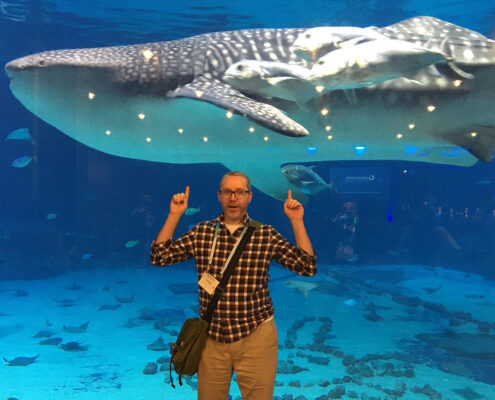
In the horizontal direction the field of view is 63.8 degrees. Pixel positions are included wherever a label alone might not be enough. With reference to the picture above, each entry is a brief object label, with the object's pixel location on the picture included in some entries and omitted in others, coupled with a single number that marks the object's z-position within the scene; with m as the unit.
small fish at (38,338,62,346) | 6.07
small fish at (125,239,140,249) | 7.03
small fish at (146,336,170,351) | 5.70
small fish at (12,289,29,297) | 10.16
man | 1.86
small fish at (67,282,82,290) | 10.14
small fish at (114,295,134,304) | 8.41
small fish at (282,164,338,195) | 5.45
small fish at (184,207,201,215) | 7.07
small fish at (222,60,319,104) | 4.24
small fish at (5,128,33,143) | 6.39
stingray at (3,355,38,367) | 5.15
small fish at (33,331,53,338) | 6.47
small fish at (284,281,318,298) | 6.04
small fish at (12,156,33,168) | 6.77
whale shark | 4.63
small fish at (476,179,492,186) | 9.23
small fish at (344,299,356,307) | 7.04
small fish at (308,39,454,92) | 3.78
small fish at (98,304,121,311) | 8.01
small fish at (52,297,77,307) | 8.73
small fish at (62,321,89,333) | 6.56
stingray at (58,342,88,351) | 5.83
